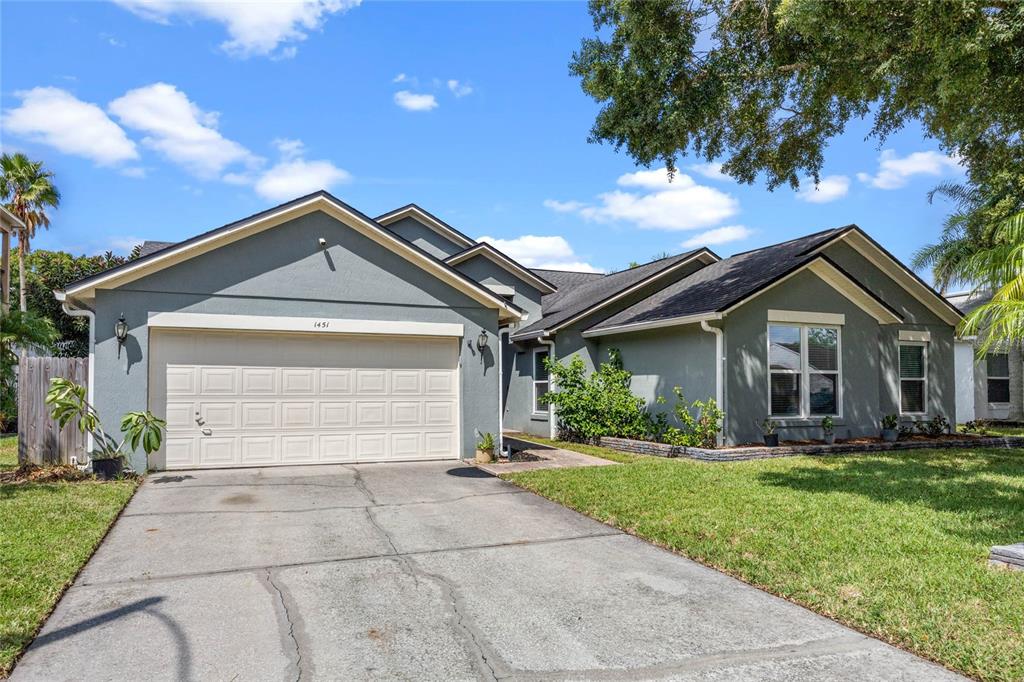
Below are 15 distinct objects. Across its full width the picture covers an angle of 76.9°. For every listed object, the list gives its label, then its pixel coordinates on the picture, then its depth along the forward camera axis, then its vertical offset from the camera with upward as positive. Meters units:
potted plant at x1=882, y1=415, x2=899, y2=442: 14.38 -1.36
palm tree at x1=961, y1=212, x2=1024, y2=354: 6.12 +0.94
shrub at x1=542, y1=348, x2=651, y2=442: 14.87 -0.82
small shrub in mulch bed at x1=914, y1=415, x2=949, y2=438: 15.38 -1.41
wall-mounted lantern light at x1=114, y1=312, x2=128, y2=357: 10.27 +0.64
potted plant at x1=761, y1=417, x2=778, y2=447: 12.95 -1.29
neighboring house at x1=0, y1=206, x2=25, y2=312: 14.09 +2.86
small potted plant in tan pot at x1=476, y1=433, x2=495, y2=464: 12.08 -1.54
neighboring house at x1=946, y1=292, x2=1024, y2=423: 20.66 -0.55
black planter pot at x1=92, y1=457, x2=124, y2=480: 9.75 -1.51
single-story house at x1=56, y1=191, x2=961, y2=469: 10.80 +0.55
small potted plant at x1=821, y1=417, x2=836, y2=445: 13.54 -1.32
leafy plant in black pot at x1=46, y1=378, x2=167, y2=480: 9.58 -0.88
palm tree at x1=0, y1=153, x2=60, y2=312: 25.33 +7.28
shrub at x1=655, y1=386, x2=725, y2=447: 12.94 -1.20
